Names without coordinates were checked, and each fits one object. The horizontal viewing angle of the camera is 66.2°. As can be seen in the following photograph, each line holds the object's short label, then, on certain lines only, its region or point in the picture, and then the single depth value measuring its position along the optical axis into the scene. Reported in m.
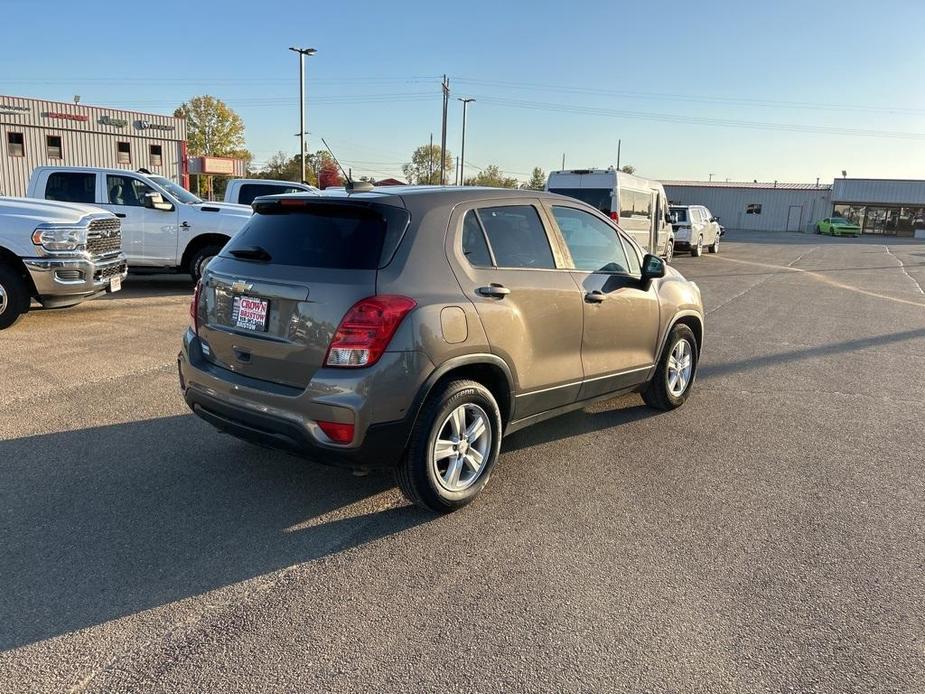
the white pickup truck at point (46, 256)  8.14
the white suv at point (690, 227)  25.66
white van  16.67
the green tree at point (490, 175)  94.88
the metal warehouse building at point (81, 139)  39.16
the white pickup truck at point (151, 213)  11.34
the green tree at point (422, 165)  94.69
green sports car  56.09
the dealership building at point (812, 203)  62.31
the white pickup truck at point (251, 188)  14.06
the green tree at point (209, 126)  78.88
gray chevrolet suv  3.51
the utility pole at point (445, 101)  43.08
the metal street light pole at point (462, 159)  54.73
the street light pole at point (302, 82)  39.78
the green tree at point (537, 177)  85.88
